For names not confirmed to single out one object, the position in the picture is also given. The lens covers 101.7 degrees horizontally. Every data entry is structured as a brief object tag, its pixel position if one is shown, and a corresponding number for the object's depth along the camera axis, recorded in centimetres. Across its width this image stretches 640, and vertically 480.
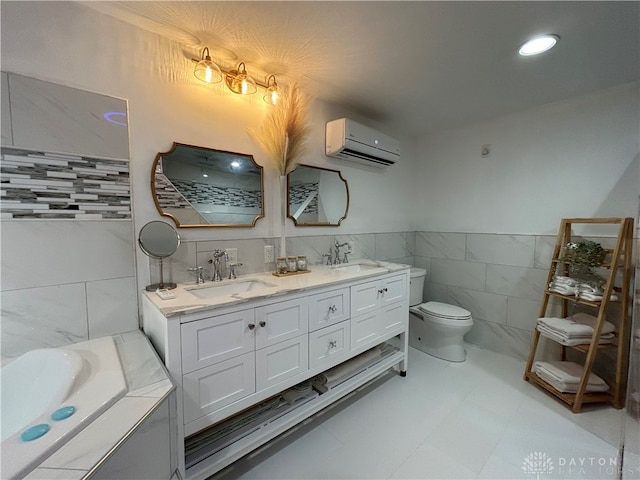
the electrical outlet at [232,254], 170
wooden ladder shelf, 174
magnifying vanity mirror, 135
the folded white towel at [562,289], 193
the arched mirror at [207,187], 148
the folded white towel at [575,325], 182
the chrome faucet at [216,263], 160
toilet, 233
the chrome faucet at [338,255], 232
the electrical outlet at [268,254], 189
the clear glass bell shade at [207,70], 148
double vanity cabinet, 112
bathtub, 69
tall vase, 190
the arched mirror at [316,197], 207
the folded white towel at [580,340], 181
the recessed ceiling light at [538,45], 142
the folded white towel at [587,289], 184
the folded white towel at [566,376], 180
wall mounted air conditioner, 211
